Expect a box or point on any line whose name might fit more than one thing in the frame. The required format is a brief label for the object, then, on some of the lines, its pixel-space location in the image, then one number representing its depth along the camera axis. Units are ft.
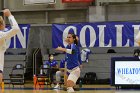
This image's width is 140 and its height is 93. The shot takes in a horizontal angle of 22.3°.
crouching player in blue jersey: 38.11
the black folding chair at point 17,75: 58.03
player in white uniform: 19.81
